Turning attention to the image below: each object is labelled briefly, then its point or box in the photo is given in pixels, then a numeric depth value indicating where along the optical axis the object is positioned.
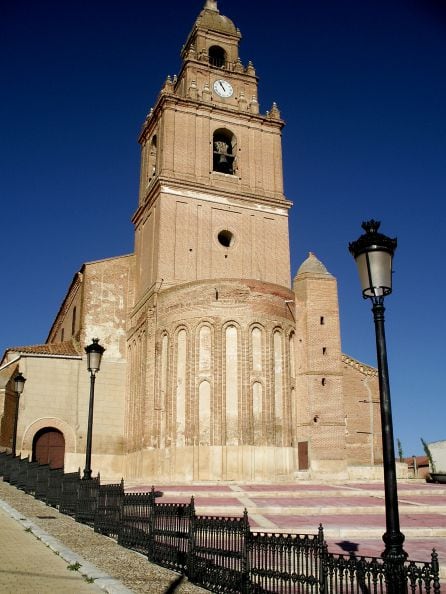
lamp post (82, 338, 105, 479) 15.95
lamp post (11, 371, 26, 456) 23.75
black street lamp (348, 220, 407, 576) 6.50
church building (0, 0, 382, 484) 27.84
